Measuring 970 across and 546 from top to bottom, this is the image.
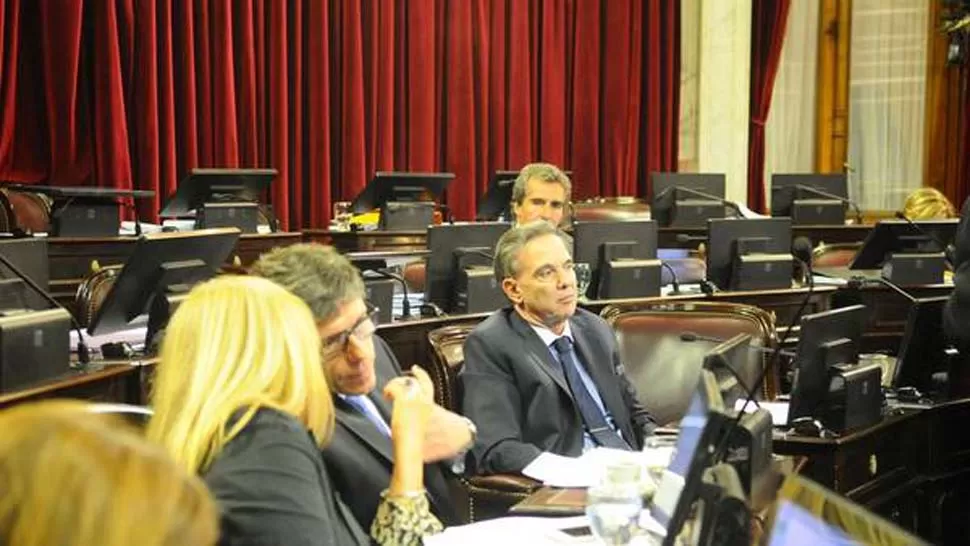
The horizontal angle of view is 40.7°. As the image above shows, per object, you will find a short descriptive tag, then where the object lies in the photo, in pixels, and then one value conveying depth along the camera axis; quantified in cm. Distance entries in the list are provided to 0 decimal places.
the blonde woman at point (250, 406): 178
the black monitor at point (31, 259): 402
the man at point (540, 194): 596
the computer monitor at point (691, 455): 179
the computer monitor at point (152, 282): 396
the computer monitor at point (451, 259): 515
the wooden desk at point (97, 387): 312
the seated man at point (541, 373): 342
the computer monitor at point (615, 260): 546
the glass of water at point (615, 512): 223
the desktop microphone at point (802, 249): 753
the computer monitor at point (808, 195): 867
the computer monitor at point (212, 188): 735
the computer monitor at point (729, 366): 234
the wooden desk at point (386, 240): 798
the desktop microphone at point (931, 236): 619
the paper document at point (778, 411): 349
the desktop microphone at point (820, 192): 874
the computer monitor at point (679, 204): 820
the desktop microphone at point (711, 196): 810
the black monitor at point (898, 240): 624
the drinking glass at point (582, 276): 534
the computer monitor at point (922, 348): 378
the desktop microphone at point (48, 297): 359
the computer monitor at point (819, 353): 329
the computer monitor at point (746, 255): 593
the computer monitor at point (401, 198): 810
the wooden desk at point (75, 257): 624
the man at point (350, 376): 244
